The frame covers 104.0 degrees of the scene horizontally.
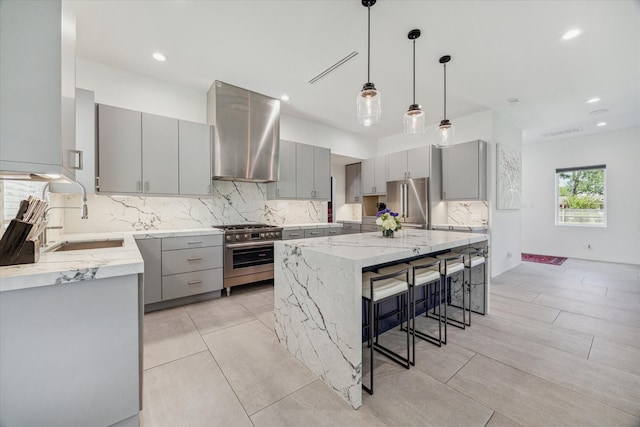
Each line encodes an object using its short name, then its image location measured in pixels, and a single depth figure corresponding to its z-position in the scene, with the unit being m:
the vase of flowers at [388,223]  2.44
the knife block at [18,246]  1.08
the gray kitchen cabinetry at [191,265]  2.87
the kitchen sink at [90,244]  2.15
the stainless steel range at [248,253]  3.28
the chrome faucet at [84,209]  1.74
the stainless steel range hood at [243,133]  3.32
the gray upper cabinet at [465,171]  4.07
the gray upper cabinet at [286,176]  4.08
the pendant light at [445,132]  2.73
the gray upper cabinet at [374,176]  5.14
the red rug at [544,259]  5.42
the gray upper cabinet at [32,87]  0.95
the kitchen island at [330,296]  1.49
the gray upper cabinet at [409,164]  4.45
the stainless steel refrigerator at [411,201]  4.34
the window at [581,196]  5.57
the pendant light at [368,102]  2.02
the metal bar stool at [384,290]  1.59
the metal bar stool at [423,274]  1.94
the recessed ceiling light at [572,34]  2.30
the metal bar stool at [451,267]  2.23
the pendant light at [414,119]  2.39
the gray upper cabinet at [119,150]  2.68
